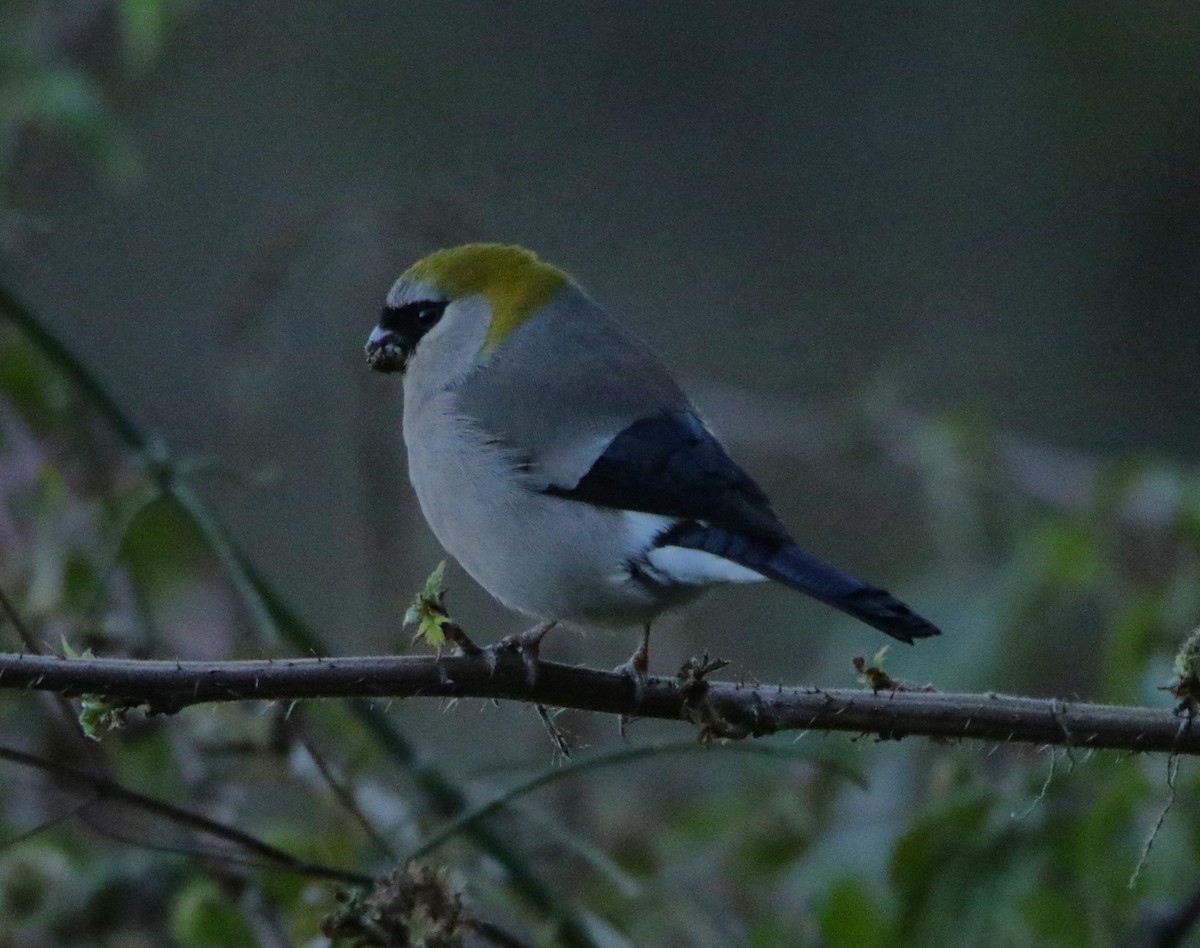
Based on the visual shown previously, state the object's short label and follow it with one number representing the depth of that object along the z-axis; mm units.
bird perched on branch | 4766
